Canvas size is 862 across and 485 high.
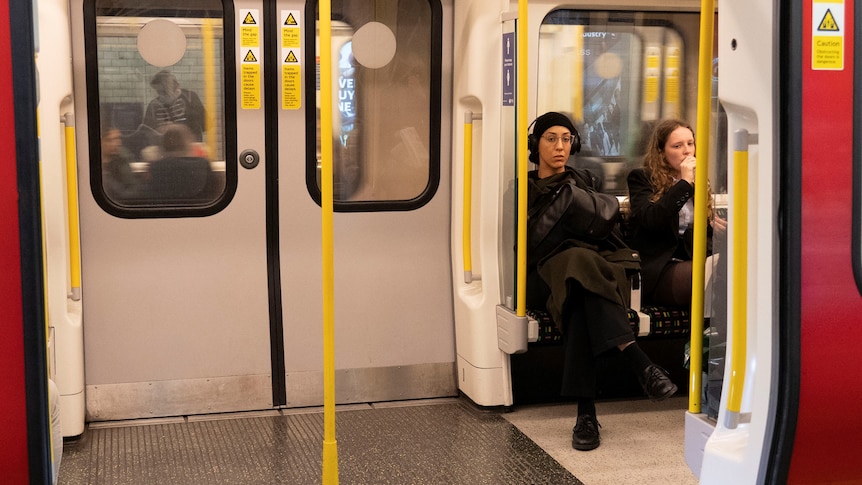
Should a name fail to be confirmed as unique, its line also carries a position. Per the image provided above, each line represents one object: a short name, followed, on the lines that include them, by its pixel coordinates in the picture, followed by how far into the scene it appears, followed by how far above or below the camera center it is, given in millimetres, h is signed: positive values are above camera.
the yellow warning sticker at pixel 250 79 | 4512 +418
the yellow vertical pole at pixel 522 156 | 3940 +44
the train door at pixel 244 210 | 4422 -179
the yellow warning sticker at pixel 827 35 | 2152 +273
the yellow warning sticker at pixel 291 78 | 4578 +425
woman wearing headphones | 4145 -568
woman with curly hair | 4508 -214
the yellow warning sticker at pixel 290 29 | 4543 +644
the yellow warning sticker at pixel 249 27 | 4488 +648
